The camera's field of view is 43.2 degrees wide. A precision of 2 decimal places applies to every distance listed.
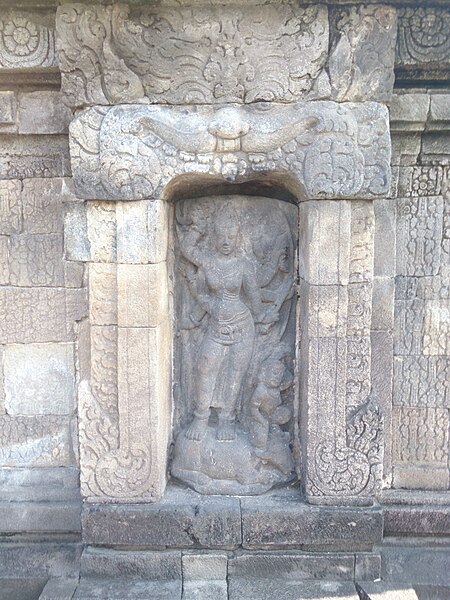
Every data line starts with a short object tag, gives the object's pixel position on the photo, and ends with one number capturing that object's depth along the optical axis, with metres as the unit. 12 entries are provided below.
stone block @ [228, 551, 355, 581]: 3.66
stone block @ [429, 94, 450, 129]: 3.55
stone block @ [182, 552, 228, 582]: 3.67
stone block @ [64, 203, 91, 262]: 3.66
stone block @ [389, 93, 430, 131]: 3.56
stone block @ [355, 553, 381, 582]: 3.67
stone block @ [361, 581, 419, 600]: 3.54
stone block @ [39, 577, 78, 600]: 3.55
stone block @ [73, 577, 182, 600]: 3.50
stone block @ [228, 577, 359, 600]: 3.48
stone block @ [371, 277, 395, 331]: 3.80
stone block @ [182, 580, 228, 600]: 3.53
